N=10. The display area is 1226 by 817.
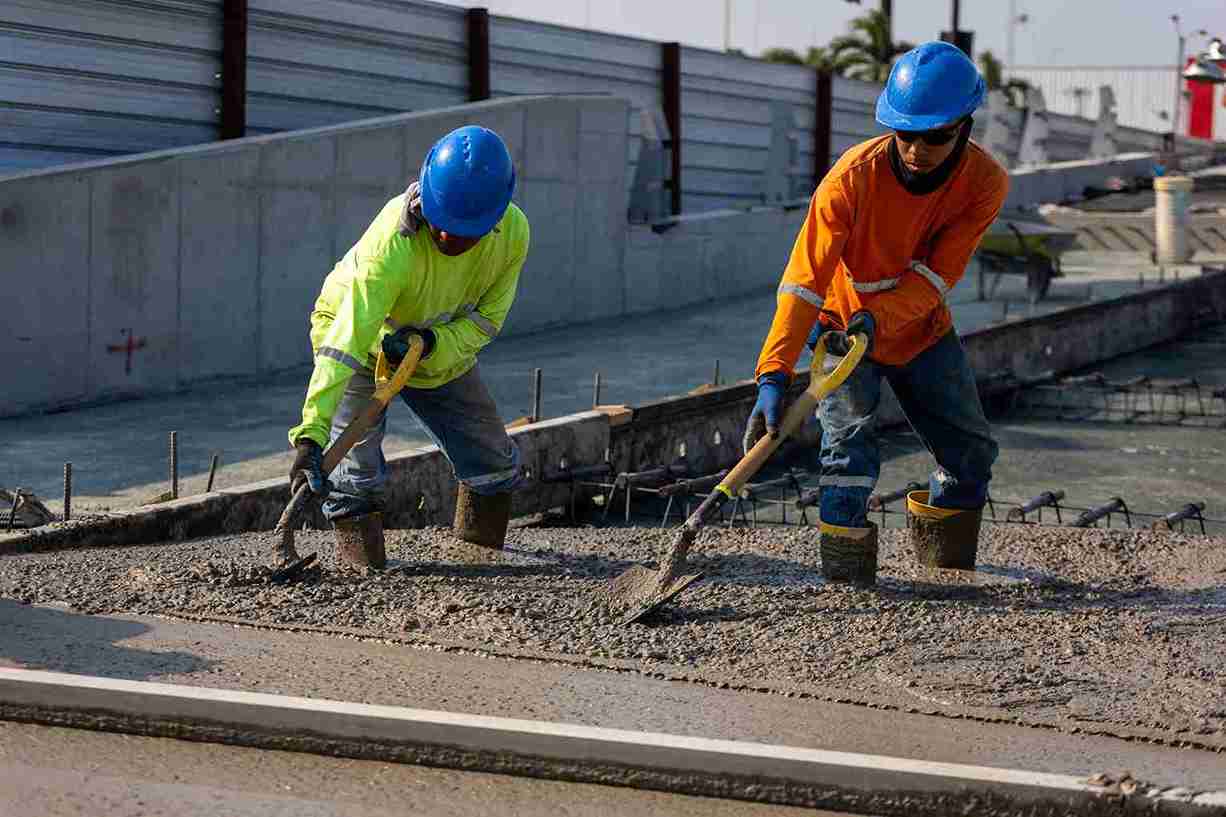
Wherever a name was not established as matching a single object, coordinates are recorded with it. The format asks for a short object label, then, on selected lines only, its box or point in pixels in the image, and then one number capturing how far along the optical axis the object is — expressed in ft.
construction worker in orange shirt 19.76
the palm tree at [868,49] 153.58
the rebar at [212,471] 27.48
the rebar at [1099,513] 29.22
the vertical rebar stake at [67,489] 23.86
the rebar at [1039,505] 29.35
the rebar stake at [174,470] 26.43
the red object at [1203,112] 203.00
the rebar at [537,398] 33.71
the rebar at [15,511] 23.49
